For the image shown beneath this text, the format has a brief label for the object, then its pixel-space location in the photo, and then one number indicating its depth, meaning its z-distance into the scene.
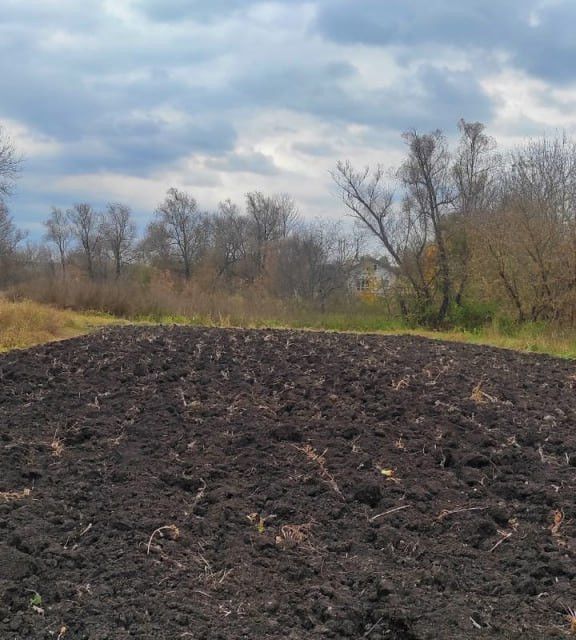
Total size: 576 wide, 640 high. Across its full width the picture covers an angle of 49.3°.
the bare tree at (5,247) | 36.91
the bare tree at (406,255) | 26.20
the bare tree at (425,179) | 27.09
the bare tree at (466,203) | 24.88
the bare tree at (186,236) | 49.19
